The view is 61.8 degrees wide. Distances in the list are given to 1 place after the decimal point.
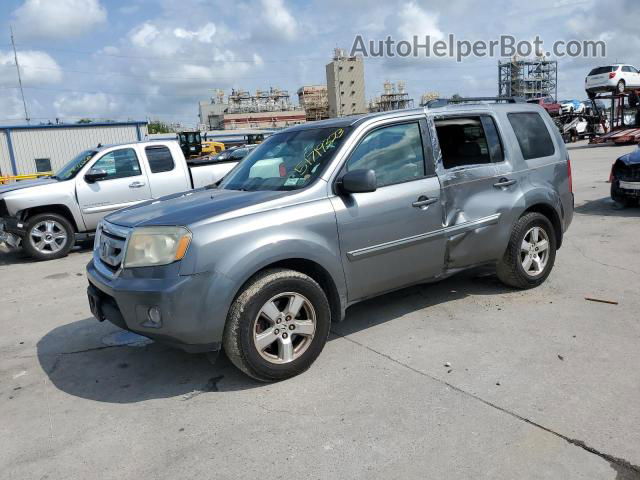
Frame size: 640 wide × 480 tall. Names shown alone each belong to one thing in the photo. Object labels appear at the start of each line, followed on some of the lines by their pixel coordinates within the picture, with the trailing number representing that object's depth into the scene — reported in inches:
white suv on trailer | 1229.7
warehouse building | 1217.4
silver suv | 135.9
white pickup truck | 339.0
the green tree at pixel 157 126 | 4959.6
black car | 367.3
